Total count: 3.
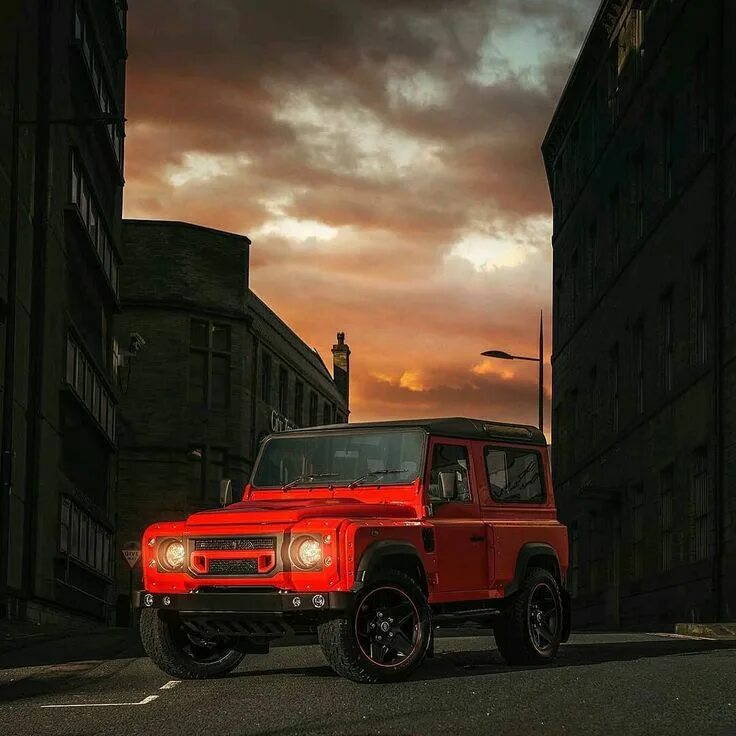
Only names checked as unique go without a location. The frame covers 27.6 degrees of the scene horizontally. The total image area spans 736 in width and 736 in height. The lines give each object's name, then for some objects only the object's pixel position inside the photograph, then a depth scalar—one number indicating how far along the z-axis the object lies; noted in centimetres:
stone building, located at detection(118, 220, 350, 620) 5125
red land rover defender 1210
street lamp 4345
